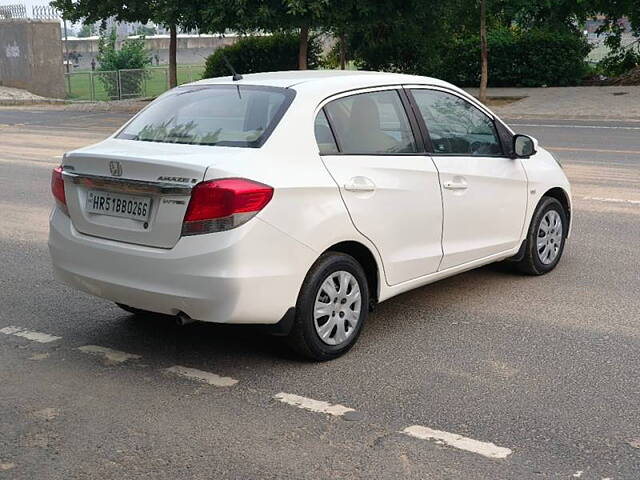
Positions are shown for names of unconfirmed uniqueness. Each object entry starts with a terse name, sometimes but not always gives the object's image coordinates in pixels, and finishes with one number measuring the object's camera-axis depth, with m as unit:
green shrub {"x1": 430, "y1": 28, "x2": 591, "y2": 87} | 29.41
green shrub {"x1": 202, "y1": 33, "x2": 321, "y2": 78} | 34.97
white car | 4.81
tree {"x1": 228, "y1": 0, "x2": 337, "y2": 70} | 24.27
